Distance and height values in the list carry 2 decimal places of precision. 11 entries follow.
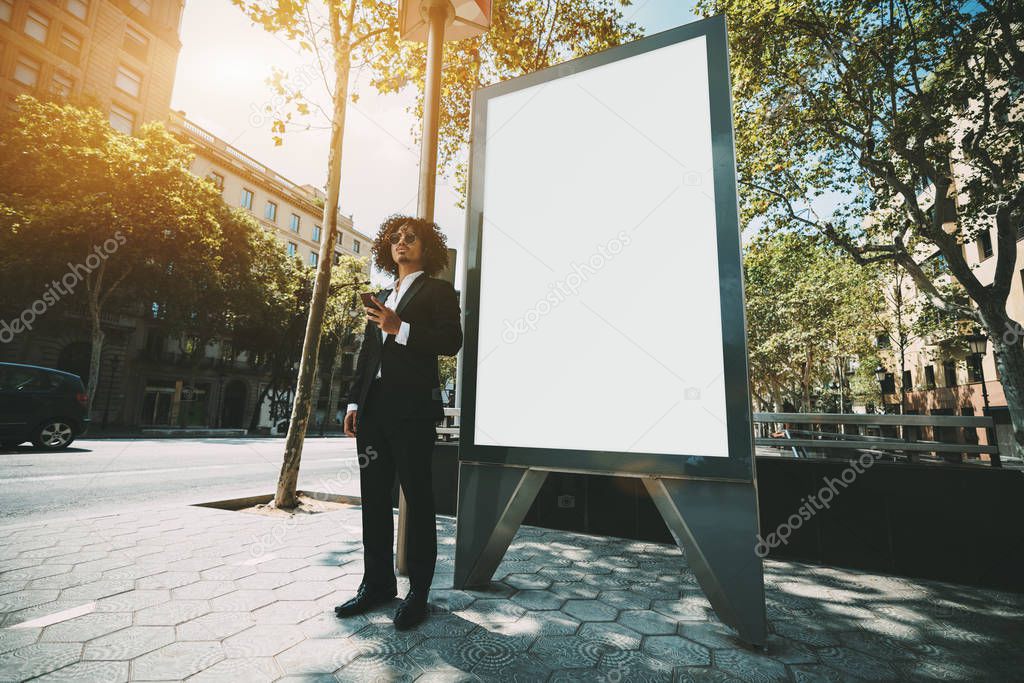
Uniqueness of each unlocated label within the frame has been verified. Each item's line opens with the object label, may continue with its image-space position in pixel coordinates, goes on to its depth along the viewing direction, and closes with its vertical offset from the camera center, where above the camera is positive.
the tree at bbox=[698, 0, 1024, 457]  9.95 +7.25
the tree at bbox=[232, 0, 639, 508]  6.30 +6.13
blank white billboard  2.74 +0.96
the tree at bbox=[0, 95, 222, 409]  17.12 +7.65
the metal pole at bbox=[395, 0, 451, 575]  3.86 +2.51
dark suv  10.16 +0.08
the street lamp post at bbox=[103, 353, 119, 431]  25.58 +2.18
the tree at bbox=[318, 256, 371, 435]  27.35 +6.65
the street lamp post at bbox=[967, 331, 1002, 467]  13.30 +2.44
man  2.72 +0.01
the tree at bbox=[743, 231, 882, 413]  24.83 +6.05
